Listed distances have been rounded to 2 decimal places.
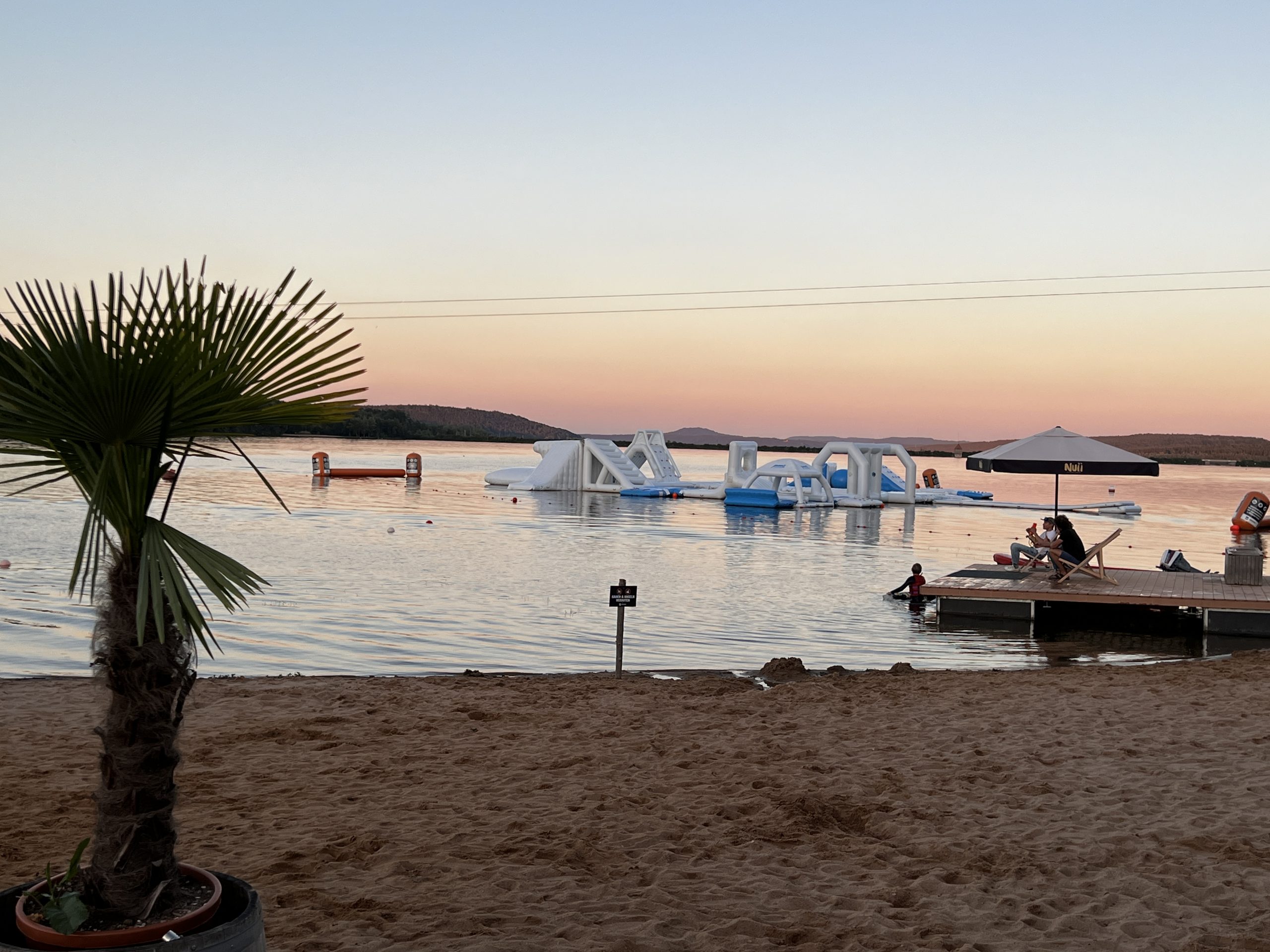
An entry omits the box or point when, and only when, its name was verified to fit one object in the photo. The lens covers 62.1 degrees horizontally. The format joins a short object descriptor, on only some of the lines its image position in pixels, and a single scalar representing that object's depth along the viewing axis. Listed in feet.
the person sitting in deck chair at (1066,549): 53.42
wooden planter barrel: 8.74
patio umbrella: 55.52
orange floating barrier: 199.93
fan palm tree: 8.87
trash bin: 52.70
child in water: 54.54
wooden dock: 47.88
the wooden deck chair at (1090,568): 53.06
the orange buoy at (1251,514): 121.80
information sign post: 31.83
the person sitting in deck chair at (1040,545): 54.19
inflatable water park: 150.61
